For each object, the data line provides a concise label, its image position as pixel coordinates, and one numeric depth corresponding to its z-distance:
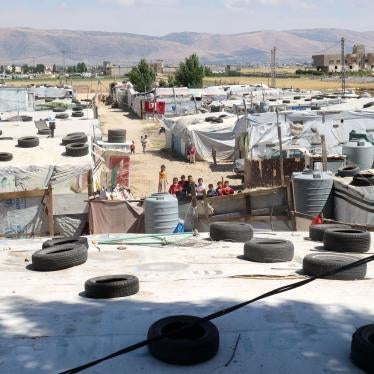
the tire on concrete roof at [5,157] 17.06
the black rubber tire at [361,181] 16.09
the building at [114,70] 160.75
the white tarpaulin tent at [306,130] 26.91
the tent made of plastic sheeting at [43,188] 15.79
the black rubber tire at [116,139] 28.98
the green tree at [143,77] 79.69
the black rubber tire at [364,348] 5.62
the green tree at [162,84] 85.54
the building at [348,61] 155.38
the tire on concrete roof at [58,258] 9.78
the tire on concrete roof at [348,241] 10.58
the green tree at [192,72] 78.69
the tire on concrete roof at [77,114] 29.23
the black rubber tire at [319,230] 12.02
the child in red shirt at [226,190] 18.45
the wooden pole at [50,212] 14.62
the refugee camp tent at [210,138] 32.66
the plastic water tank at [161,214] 15.41
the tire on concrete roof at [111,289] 8.09
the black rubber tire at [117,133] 28.90
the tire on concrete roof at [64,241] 10.79
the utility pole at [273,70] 71.39
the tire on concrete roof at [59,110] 32.69
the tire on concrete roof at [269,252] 10.03
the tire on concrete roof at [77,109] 32.44
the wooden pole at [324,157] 18.70
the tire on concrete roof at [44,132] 23.05
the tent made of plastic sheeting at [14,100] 41.66
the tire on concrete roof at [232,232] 12.02
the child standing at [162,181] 23.09
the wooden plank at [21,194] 15.14
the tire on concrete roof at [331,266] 8.58
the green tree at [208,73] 132.25
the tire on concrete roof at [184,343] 5.85
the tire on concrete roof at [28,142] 18.92
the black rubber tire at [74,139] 19.31
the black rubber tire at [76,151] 17.69
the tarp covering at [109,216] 15.63
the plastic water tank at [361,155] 23.08
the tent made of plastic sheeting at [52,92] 60.78
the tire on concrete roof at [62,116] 28.47
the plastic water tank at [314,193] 16.83
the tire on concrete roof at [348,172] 17.61
